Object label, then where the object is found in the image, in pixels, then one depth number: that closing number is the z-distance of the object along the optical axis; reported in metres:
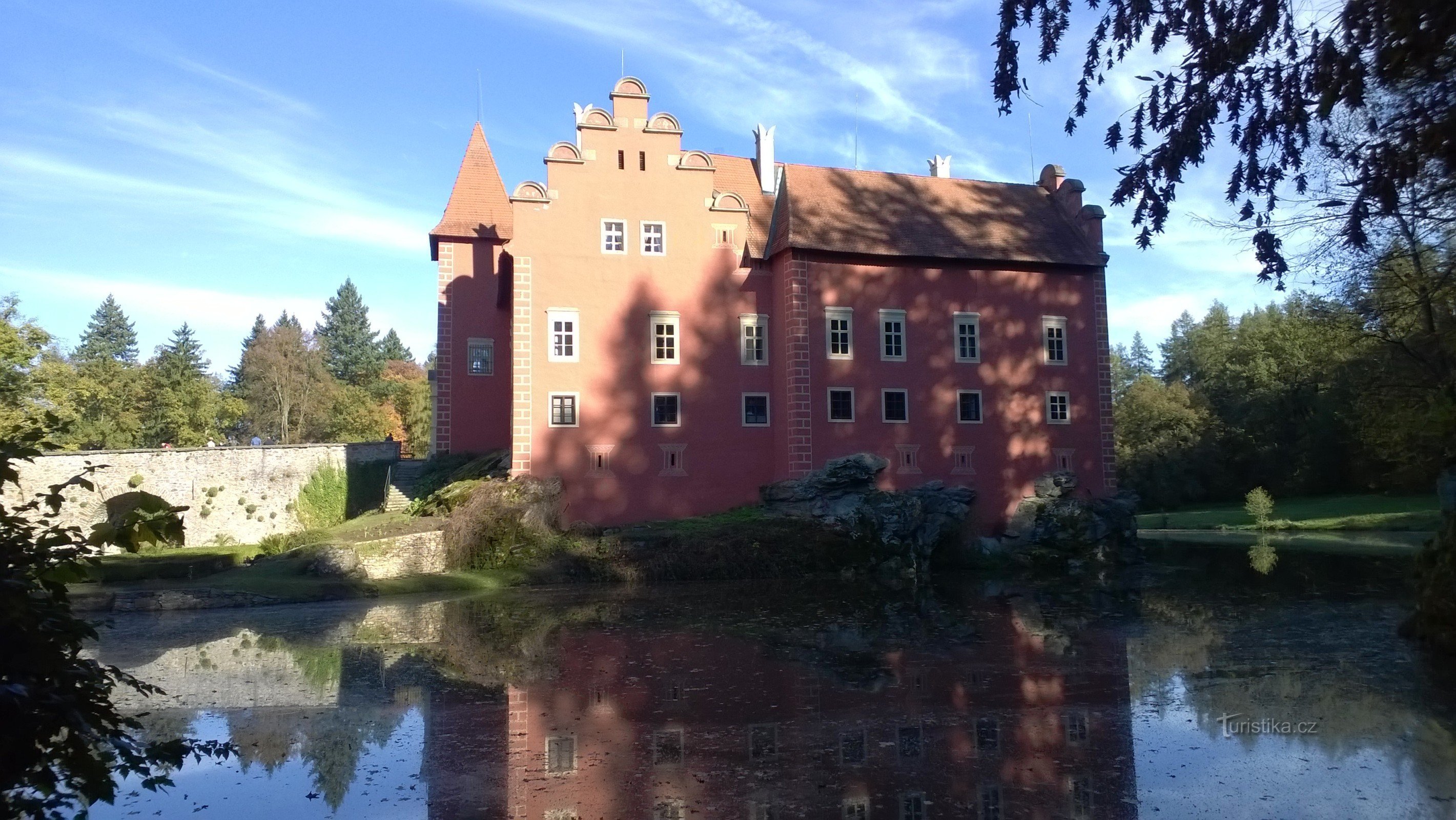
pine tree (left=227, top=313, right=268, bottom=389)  75.06
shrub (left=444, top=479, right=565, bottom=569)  24.62
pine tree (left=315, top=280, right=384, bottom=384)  88.12
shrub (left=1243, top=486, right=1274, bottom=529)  44.22
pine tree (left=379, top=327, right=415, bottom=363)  95.44
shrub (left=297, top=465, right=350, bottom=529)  33.53
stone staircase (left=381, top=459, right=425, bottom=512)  30.42
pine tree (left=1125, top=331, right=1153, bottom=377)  106.19
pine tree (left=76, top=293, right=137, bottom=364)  83.94
